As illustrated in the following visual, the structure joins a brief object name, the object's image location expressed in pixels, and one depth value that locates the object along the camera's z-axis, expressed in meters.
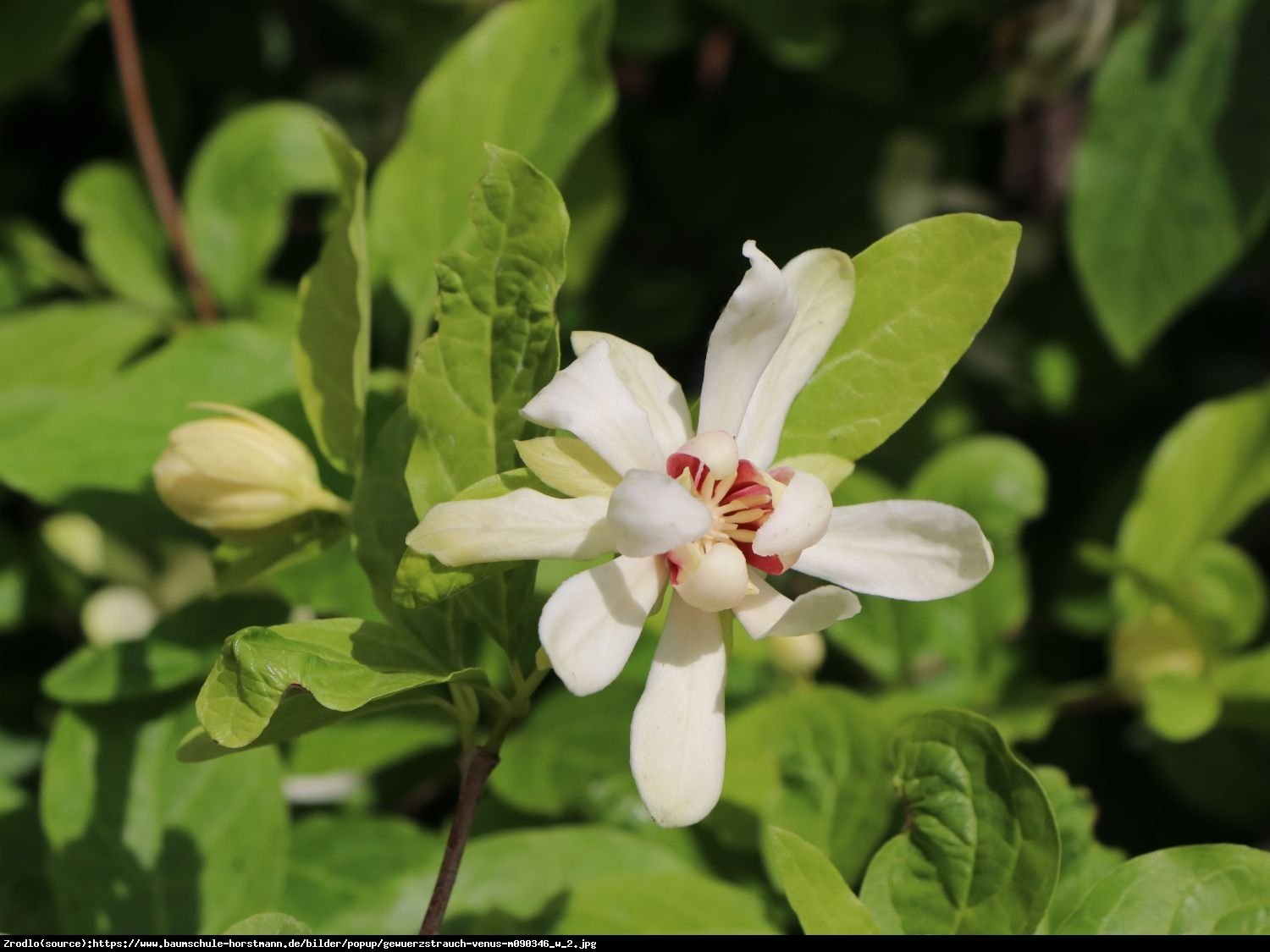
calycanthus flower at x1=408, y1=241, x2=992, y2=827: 0.56
